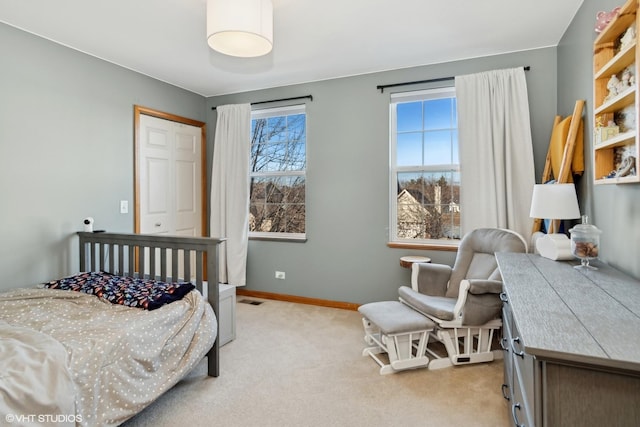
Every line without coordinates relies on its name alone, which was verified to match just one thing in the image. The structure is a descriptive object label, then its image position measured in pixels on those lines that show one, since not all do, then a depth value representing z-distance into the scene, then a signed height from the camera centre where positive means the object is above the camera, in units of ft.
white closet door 11.85 +1.23
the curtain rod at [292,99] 12.55 +4.18
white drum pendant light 6.28 +3.55
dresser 2.69 -1.11
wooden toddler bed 4.52 -2.02
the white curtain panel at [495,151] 9.71 +1.77
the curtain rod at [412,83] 10.80 +4.14
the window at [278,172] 13.15 +1.52
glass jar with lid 5.66 -0.50
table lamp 6.51 +0.05
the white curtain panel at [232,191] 13.19 +0.79
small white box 8.94 -2.68
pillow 6.92 -1.67
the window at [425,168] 11.12 +1.44
